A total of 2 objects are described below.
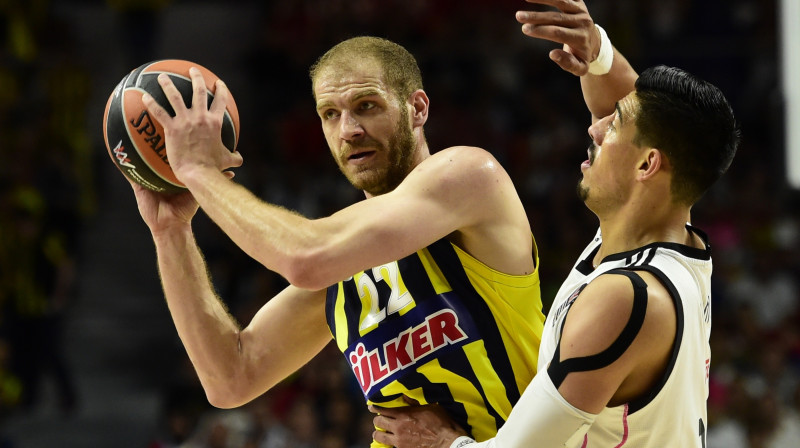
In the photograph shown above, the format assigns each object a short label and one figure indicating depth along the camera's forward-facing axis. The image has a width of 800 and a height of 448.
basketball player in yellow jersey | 6.22
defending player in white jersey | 5.47
